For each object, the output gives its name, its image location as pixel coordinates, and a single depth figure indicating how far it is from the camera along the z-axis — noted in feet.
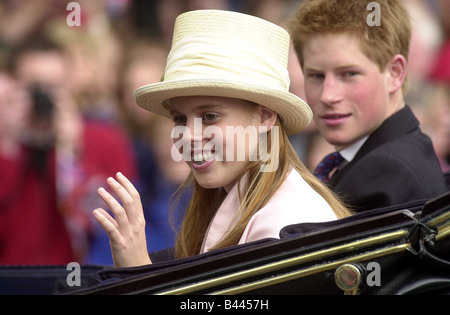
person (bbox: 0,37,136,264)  30.63
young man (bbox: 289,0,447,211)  20.08
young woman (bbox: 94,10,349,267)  15.96
